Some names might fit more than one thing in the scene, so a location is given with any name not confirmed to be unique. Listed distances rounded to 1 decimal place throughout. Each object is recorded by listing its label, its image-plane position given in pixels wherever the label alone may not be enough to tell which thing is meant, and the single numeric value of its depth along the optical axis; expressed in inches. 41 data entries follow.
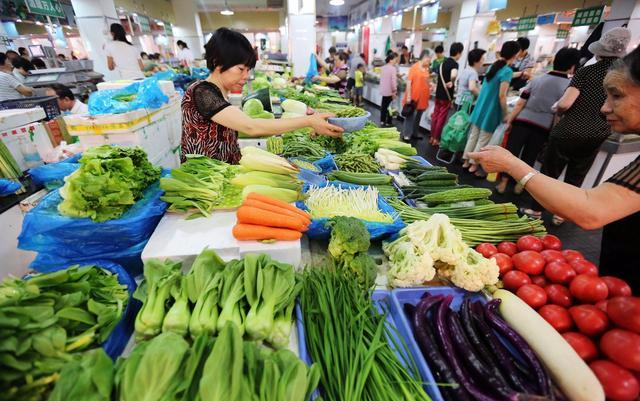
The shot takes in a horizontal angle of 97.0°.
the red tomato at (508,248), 69.7
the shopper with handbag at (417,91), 299.1
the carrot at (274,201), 63.0
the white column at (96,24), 324.2
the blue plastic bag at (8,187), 94.5
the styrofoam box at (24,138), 104.9
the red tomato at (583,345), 46.0
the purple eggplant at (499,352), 42.4
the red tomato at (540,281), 60.8
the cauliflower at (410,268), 58.4
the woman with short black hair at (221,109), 81.0
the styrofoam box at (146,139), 113.4
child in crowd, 445.0
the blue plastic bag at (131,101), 113.6
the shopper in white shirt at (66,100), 187.5
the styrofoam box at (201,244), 56.9
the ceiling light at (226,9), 763.0
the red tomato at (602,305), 49.7
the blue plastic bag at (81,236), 56.4
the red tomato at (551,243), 67.7
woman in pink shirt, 348.8
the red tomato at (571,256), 62.4
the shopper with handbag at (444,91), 263.4
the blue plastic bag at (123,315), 43.8
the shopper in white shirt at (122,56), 230.4
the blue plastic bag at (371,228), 68.4
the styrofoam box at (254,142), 132.0
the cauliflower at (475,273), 57.9
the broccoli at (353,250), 57.5
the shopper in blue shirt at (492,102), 198.8
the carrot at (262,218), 58.1
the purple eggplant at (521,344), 42.2
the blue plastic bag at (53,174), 89.0
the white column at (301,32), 333.7
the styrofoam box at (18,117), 102.4
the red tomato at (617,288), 53.0
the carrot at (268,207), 60.4
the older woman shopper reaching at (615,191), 48.9
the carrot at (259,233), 58.1
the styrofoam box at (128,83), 145.0
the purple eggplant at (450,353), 40.8
